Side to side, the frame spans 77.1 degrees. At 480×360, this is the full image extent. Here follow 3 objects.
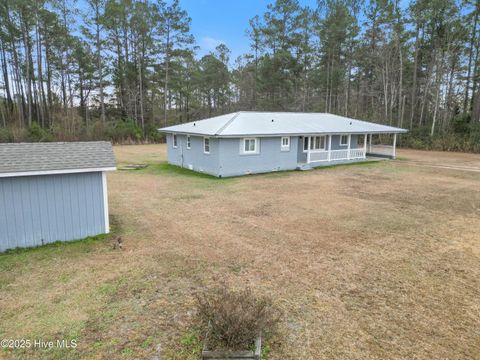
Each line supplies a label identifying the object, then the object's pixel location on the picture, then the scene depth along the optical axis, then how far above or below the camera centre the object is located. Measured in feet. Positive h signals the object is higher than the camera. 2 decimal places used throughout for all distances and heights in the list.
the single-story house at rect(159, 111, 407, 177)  50.62 -0.78
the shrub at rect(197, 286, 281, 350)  11.93 -7.47
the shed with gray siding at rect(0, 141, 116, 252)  21.20 -4.04
